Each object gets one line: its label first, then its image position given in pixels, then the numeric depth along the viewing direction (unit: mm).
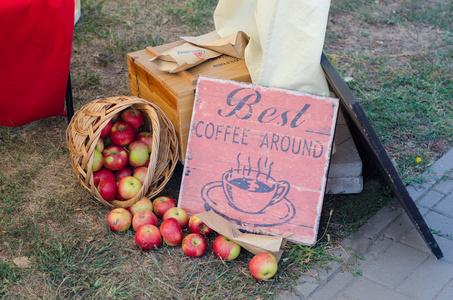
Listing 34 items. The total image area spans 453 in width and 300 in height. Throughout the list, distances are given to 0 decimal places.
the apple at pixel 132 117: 2646
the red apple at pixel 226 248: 2205
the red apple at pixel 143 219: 2344
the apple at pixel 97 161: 2514
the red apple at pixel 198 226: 2332
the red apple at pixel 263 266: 2080
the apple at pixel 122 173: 2621
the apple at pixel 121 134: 2588
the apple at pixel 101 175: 2547
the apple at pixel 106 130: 2591
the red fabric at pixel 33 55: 2553
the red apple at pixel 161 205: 2469
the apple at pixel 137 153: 2592
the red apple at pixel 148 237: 2250
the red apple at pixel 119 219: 2363
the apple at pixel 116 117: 2677
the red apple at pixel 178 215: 2373
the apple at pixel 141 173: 2582
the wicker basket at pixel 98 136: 2346
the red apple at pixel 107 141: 2659
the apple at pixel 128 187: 2482
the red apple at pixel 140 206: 2426
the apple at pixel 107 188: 2463
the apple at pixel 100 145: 2570
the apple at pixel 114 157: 2549
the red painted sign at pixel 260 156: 2324
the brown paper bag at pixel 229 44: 2736
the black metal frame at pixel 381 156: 1996
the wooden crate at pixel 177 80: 2504
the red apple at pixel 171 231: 2250
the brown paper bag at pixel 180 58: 2584
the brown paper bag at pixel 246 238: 2196
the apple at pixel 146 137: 2655
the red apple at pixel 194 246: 2219
